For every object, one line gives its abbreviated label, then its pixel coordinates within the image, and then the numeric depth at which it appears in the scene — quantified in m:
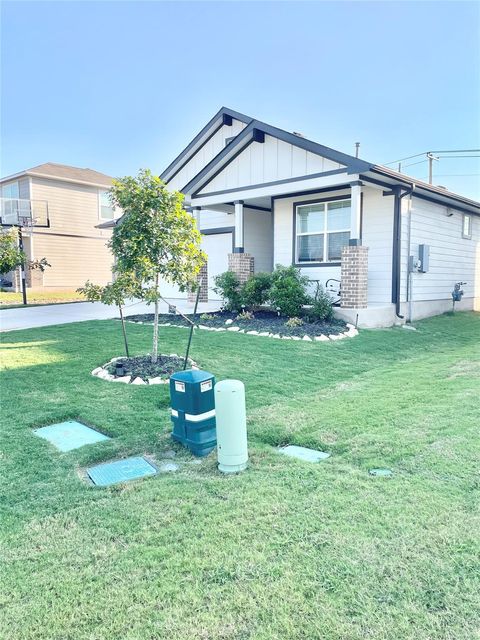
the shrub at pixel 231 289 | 11.28
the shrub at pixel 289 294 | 10.04
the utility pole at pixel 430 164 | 27.87
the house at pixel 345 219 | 10.15
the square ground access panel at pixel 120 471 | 3.27
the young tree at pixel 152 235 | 5.85
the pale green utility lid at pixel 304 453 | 3.60
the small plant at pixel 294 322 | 9.39
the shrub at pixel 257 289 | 10.87
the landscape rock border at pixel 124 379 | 5.61
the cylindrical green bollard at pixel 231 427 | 3.37
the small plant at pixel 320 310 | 9.92
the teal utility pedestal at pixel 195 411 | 3.69
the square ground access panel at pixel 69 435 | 3.91
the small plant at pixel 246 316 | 10.50
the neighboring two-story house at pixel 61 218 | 21.89
